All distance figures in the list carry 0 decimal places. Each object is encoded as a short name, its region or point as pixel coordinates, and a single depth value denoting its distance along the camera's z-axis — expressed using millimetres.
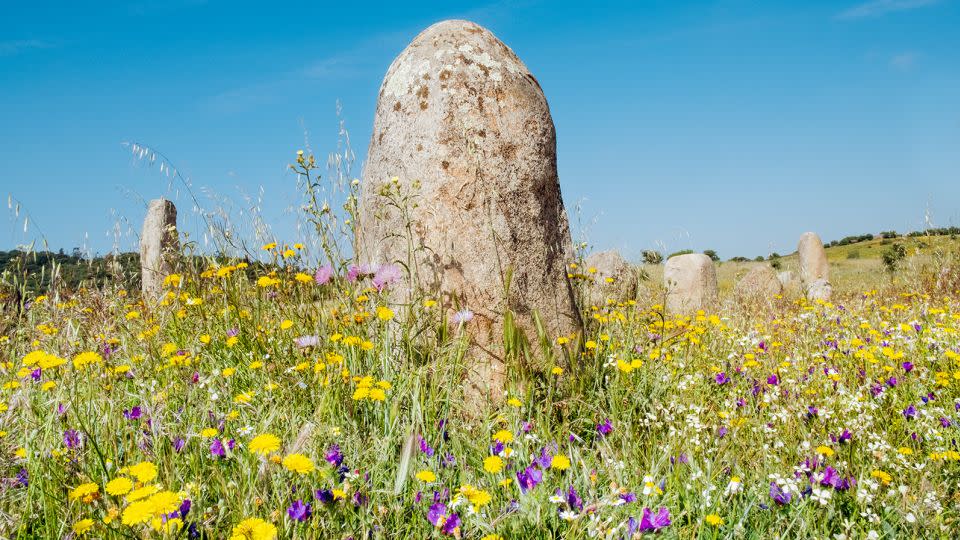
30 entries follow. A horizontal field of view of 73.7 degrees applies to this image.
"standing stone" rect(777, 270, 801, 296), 15413
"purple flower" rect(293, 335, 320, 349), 3514
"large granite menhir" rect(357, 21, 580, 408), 3900
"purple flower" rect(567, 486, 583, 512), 2098
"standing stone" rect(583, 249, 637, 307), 11706
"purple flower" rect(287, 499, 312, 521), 1861
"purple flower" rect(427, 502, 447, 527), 1984
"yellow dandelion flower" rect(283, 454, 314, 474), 1841
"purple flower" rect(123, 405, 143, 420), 2861
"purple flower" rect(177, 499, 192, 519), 1928
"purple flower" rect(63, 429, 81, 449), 2551
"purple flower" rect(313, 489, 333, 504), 1908
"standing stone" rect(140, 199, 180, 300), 12430
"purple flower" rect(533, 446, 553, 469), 2412
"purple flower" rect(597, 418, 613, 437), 3129
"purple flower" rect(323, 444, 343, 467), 2270
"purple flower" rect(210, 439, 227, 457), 2443
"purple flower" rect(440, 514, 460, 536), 1941
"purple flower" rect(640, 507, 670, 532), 1946
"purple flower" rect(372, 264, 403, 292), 3922
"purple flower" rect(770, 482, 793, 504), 2340
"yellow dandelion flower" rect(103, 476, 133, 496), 1758
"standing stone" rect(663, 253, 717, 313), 13141
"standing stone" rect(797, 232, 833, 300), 17031
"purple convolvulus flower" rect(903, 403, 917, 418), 3514
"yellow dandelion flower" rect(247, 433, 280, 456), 1874
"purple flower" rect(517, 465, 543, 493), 2219
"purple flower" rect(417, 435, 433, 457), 2611
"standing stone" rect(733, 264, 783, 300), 14547
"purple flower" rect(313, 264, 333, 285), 4062
